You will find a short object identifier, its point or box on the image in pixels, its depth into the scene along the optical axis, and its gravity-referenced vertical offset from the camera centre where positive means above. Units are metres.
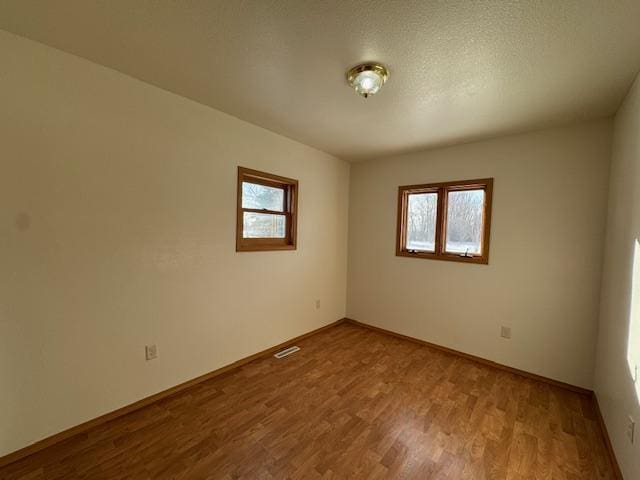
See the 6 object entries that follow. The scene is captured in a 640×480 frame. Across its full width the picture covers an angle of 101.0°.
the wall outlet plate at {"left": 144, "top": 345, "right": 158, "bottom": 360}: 2.04 -0.99
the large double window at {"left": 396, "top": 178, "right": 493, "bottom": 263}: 2.90 +0.18
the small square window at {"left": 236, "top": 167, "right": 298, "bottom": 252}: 2.68 +0.19
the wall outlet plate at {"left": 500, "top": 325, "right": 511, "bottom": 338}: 2.71 -0.98
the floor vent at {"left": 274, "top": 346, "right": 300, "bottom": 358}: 2.92 -1.39
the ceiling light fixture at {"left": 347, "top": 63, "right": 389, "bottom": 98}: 1.67 +1.02
